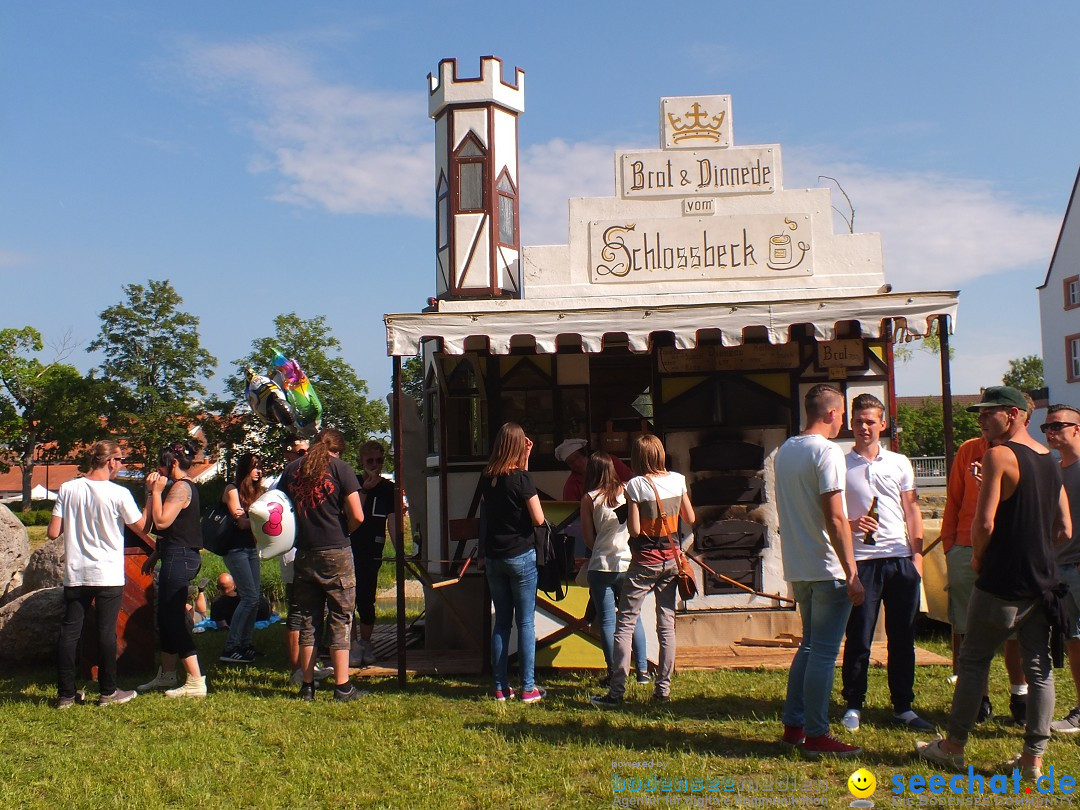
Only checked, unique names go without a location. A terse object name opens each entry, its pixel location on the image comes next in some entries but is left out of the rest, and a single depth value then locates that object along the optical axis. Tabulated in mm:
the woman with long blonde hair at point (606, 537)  6305
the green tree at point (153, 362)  49500
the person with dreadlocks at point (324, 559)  6582
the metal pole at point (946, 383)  6699
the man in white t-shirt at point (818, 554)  4719
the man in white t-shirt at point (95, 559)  6617
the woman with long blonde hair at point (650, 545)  6168
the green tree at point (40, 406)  49844
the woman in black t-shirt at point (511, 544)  6352
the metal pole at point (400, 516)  6906
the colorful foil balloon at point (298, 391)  11617
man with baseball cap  4348
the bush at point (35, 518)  44531
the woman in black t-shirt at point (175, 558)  6836
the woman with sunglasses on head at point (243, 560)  8039
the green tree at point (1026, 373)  73875
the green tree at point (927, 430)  59750
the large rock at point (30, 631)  7852
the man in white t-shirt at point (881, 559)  5449
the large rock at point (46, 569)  8836
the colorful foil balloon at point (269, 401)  11242
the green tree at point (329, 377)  46031
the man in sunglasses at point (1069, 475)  5246
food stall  8484
